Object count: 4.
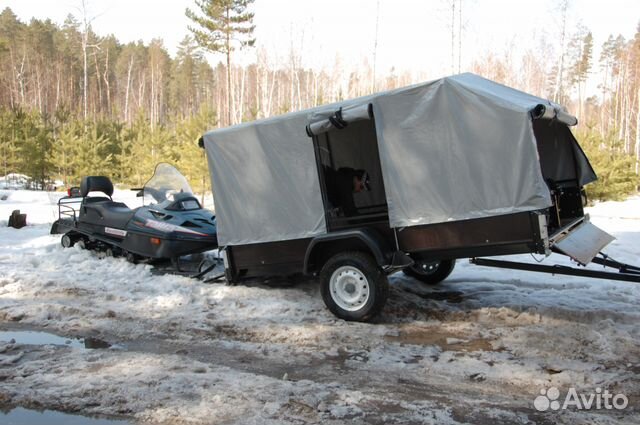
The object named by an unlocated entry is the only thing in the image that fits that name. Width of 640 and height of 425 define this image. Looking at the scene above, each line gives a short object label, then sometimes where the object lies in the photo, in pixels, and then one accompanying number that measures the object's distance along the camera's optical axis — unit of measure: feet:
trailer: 15.14
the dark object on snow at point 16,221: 41.09
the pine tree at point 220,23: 102.94
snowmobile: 25.77
